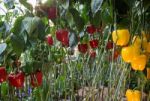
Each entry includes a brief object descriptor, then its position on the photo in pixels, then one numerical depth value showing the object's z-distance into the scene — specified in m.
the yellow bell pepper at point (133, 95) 0.80
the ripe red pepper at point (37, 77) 0.91
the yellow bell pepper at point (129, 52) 0.72
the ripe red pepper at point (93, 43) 1.11
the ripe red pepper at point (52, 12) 0.77
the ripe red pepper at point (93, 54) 1.24
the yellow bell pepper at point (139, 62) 0.72
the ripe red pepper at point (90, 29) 1.04
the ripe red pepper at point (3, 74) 0.86
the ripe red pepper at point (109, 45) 1.10
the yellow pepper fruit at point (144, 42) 0.76
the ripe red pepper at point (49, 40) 0.96
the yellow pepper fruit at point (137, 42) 0.74
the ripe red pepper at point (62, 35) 0.83
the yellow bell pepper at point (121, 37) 0.73
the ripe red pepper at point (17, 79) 0.86
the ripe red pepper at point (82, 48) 1.13
